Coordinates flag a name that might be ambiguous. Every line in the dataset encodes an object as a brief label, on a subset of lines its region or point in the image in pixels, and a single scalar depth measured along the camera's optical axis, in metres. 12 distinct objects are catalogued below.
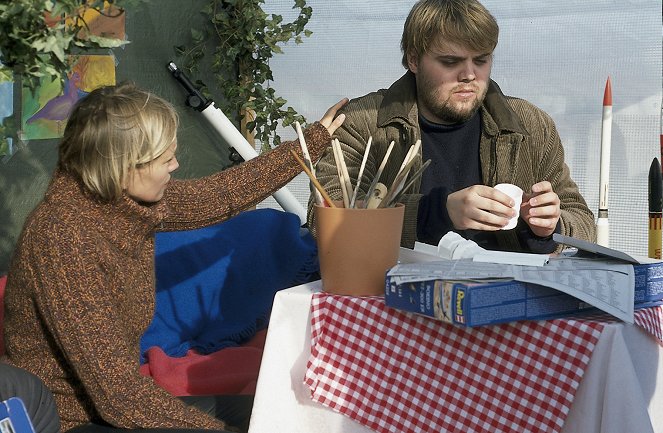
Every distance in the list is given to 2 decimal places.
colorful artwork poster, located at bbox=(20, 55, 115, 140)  2.82
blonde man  2.42
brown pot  1.59
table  1.42
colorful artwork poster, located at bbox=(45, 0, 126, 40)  3.10
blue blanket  2.90
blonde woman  1.71
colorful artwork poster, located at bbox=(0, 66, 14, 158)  2.64
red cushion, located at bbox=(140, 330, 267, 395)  2.45
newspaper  1.44
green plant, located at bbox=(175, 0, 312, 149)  3.54
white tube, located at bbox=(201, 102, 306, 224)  3.43
